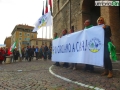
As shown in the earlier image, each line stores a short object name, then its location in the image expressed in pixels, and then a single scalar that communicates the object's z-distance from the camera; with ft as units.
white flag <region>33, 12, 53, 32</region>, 26.51
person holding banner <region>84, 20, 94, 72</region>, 12.20
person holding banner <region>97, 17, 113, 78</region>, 9.95
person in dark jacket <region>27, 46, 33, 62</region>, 34.96
